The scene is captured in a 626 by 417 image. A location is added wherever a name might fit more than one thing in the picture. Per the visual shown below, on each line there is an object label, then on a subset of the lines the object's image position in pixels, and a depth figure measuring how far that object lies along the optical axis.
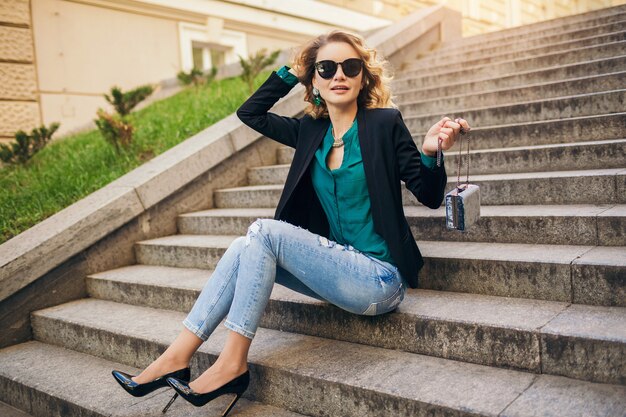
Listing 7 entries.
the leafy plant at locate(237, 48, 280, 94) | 7.30
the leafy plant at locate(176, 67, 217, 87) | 9.45
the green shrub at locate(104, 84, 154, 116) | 7.11
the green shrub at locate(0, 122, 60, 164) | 6.16
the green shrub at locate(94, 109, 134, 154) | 5.84
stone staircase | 2.23
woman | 2.45
